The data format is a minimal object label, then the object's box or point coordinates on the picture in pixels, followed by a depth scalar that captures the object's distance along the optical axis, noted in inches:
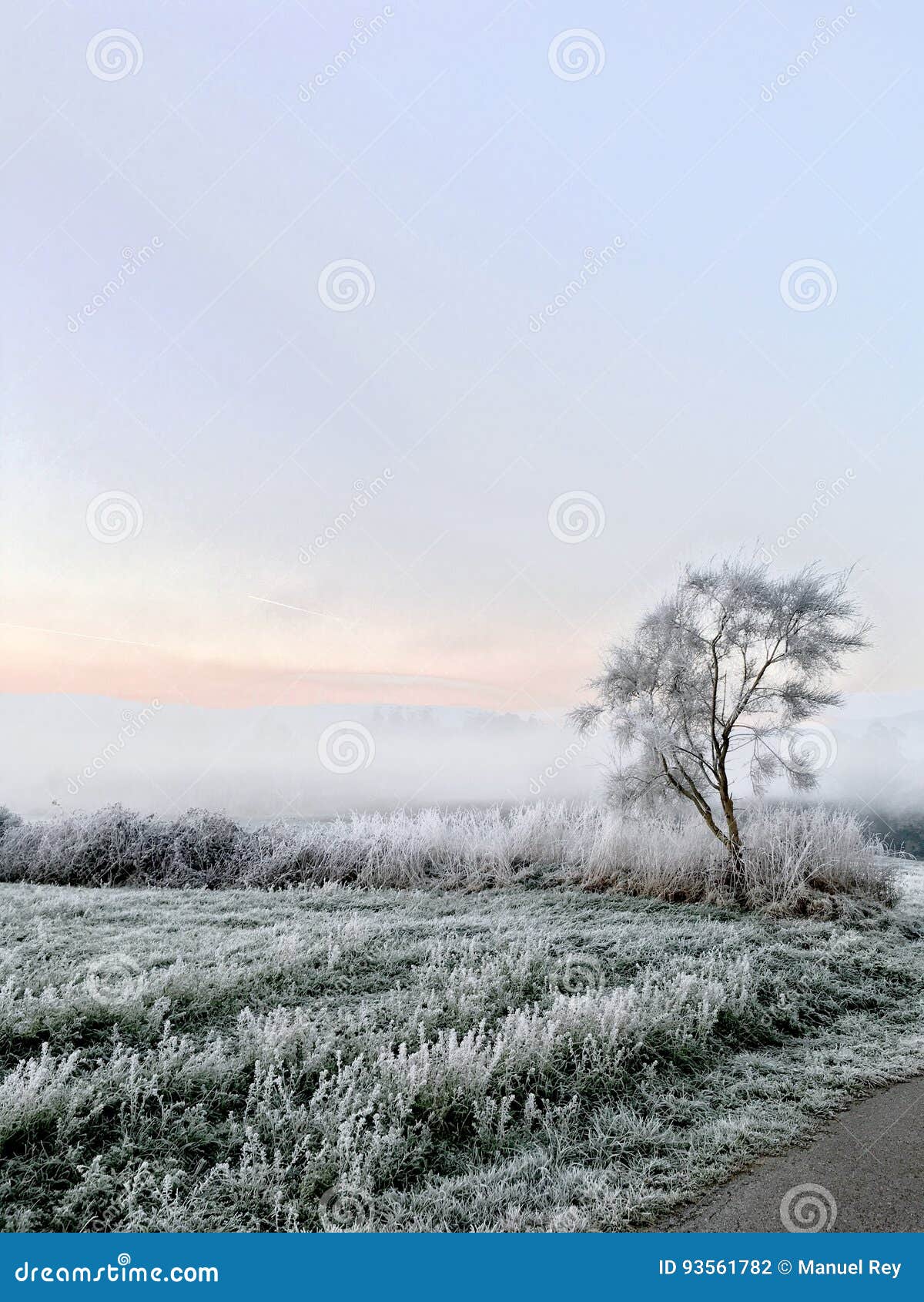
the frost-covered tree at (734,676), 397.1
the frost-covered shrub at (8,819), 465.1
